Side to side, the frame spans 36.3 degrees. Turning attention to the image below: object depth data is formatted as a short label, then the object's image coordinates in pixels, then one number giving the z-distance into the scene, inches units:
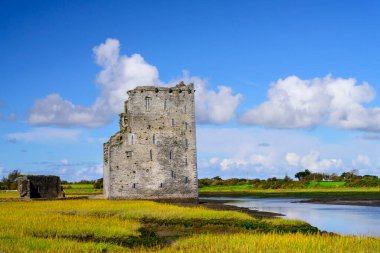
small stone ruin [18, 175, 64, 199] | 2164.1
